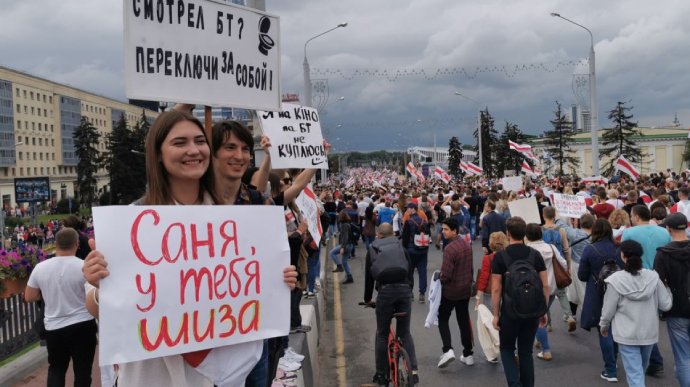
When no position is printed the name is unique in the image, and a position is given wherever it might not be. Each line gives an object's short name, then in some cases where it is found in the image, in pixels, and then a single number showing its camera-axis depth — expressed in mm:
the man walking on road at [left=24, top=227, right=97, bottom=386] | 5504
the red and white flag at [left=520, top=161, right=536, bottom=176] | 33653
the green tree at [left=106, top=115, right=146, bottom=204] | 75375
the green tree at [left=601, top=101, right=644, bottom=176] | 71500
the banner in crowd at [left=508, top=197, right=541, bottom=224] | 10859
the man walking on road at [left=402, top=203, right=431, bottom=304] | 11484
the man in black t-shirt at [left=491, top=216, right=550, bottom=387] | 6094
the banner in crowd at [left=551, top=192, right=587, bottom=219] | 12859
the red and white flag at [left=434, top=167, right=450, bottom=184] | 39225
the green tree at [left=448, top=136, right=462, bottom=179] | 81375
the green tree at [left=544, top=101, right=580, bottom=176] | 71250
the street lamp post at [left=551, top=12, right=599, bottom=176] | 25953
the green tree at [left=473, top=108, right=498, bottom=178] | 67769
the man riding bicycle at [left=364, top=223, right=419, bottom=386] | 6863
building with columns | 94125
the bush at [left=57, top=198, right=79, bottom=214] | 87400
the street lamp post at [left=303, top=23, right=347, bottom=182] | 24203
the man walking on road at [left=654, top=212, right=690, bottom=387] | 6066
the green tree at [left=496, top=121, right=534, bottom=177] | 66000
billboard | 36188
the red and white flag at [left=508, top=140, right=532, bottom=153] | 31938
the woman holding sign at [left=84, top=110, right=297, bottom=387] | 2578
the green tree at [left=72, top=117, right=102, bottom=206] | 86812
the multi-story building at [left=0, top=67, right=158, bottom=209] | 99750
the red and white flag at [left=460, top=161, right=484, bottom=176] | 36062
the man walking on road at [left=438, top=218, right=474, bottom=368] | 7715
